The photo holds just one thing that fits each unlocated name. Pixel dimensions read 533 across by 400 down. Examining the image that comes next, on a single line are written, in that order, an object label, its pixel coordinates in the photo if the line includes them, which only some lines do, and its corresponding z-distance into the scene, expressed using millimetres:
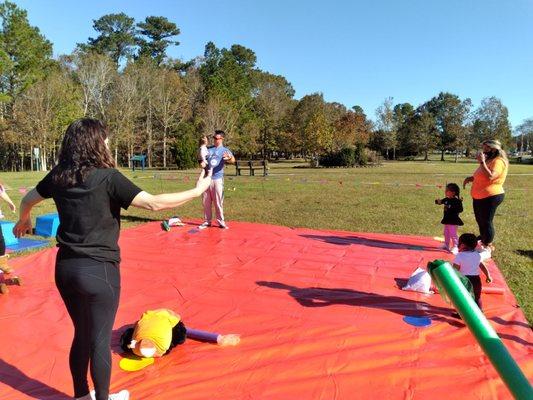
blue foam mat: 7866
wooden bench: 29094
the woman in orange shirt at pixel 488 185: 6750
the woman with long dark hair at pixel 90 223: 2721
